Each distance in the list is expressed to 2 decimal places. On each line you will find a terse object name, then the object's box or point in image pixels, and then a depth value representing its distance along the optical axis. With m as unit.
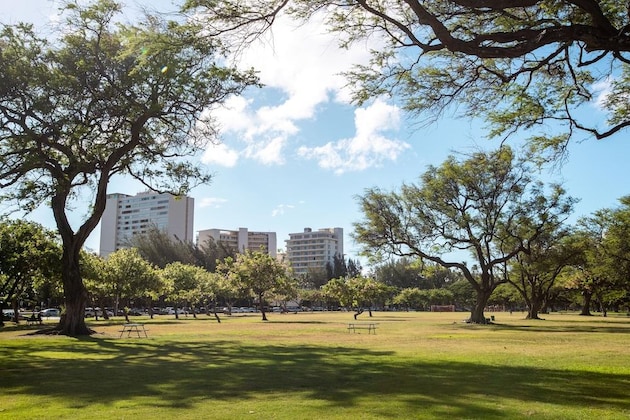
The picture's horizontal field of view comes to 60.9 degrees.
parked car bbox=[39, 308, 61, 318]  68.38
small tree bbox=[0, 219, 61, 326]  38.03
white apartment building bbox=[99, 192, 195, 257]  158.75
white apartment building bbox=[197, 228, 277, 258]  177.50
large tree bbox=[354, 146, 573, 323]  41.88
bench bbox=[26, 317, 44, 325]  44.87
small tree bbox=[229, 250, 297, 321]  56.72
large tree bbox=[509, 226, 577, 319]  48.38
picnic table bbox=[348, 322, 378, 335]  31.07
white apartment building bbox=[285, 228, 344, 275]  194.88
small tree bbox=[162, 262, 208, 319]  62.81
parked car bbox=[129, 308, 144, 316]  80.79
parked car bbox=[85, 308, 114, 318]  77.12
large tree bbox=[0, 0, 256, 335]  21.62
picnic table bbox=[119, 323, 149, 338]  26.52
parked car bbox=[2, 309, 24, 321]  57.07
